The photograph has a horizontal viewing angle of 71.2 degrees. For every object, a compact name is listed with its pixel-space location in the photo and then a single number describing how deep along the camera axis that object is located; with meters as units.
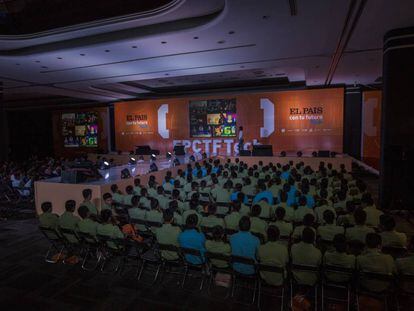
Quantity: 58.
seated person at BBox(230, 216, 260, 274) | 3.97
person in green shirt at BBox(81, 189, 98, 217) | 5.89
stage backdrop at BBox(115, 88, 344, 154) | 17.02
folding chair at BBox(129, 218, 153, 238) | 5.37
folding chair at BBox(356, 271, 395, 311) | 3.18
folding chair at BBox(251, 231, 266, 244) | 4.37
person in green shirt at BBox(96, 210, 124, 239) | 4.62
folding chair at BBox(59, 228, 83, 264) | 4.96
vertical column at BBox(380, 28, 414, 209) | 7.41
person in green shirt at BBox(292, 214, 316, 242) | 4.25
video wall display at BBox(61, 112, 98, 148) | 23.27
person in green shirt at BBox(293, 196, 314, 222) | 5.45
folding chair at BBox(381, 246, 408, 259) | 4.04
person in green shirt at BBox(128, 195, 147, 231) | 5.64
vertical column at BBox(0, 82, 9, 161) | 20.28
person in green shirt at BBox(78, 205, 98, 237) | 4.91
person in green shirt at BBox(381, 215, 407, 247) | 4.05
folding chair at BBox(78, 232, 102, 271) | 4.91
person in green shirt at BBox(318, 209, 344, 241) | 4.48
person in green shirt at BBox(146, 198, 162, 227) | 5.38
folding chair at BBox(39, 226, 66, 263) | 5.05
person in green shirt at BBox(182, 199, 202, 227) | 5.18
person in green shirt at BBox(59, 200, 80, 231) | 5.19
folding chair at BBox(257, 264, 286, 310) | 3.43
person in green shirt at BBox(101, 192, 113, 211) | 6.67
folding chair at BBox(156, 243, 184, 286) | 4.06
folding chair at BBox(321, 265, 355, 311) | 3.39
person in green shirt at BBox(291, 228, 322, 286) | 3.56
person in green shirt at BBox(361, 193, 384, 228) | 5.24
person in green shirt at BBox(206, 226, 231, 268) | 3.97
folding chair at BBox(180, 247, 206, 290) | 3.96
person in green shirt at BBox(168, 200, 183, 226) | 5.21
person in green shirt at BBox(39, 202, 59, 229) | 5.27
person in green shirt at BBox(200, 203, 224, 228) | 4.96
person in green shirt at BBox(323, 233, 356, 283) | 3.52
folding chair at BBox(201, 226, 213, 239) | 4.93
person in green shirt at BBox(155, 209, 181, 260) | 4.35
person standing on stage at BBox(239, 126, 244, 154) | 17.36
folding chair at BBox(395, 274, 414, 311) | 3.11
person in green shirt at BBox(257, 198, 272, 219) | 5.73
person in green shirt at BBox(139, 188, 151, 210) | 6.32
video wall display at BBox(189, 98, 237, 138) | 18.67
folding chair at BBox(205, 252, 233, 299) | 3.79
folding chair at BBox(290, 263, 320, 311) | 3.41
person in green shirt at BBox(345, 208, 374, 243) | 4.32
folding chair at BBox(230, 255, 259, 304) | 3.60
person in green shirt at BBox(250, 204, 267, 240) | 4.70
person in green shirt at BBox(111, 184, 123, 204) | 6.99
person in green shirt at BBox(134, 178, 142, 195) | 7.64
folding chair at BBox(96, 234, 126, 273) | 4.53
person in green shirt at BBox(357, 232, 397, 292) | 3.36
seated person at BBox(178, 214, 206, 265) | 4.21
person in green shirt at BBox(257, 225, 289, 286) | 3.60
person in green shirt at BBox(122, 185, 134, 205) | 6.79
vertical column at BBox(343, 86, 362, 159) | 16.97
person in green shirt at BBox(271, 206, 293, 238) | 4.69
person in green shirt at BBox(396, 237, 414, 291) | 3.28
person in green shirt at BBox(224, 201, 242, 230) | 5.03
